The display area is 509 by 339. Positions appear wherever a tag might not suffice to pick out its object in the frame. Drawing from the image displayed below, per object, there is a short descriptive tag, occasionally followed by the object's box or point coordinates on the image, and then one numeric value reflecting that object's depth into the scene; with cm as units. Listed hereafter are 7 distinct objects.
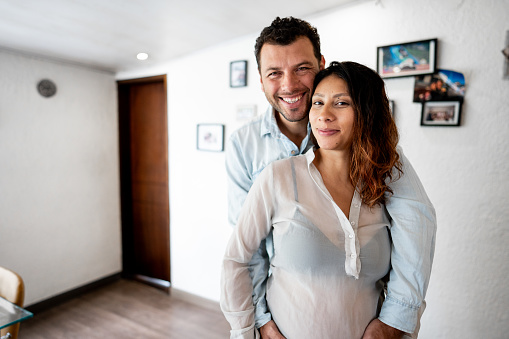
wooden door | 361
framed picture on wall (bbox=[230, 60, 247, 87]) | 273
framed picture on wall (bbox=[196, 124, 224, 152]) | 296
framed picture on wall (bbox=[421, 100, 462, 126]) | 184
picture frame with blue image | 187
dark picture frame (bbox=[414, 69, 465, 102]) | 182
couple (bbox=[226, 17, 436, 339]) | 102
